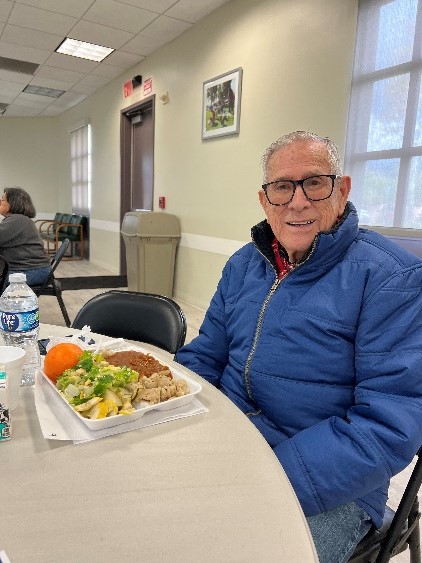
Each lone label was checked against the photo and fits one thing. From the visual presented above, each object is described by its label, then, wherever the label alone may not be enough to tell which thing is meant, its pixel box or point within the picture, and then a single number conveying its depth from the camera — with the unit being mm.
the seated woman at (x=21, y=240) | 3199
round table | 480
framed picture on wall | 3672
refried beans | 896
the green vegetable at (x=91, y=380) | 763
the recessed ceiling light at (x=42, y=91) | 6875
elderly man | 804
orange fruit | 870
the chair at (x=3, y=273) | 2832
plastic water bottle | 938
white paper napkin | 698
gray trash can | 4449
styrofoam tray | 709
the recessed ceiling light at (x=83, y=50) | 4828
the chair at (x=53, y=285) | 3257
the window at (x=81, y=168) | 7391
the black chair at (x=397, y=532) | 815
